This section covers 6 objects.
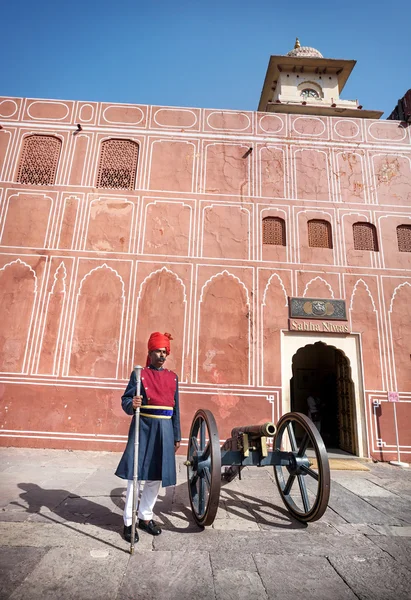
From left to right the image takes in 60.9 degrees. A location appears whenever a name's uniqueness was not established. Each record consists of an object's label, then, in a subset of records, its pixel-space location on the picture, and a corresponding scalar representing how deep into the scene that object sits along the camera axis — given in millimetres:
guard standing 3227
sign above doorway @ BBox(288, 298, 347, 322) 8141
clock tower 15672
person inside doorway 9531
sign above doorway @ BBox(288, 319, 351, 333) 8070
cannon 3103
